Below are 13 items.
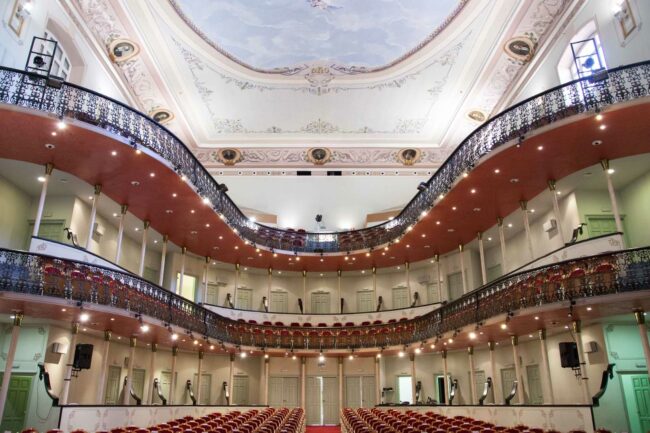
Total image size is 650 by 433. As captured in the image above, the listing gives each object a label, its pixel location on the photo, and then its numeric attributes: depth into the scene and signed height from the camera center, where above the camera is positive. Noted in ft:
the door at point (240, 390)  80.23 -1.12
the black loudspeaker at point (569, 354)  42.80 +2.49
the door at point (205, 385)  77.09 -0.43
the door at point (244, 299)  88.33 +14.32
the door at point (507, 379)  64.90 +0.62
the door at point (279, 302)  91.15 +14.17
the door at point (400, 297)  88.74 +14.73
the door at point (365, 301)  91.35 +14.44
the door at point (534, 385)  58.95 -0.12
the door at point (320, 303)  91.76 +14.11
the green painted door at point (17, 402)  47.96 -1.90
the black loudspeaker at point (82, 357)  44.75 +2.15
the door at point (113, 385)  61.16 -0.34
